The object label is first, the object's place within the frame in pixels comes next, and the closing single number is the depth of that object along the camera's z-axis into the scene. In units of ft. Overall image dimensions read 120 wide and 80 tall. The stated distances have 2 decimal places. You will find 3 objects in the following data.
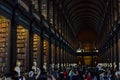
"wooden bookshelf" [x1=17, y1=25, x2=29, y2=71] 29.07
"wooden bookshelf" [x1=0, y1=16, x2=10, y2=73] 23.00
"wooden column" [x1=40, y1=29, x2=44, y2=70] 35.71
